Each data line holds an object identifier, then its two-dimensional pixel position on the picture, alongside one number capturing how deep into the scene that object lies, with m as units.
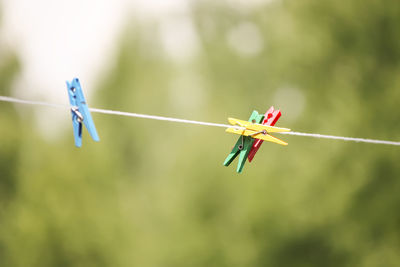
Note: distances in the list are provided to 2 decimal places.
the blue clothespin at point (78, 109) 5.52
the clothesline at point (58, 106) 5.15
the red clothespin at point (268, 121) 6.23
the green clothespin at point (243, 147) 6.18
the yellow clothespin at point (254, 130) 5.86
